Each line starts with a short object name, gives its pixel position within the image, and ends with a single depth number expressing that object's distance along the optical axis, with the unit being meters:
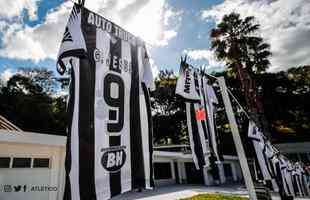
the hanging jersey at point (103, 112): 2.00
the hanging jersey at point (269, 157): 4.82
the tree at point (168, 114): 29.80
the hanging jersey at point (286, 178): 5.86
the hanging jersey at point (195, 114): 3.56
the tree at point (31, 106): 26.36
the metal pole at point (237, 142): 3.38
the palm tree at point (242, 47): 17.81
